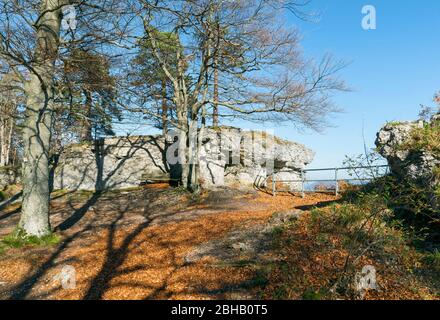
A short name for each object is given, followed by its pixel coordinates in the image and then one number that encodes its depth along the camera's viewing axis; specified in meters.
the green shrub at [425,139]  6.54
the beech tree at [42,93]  7.54
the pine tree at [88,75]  7.63
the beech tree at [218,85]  11.64
